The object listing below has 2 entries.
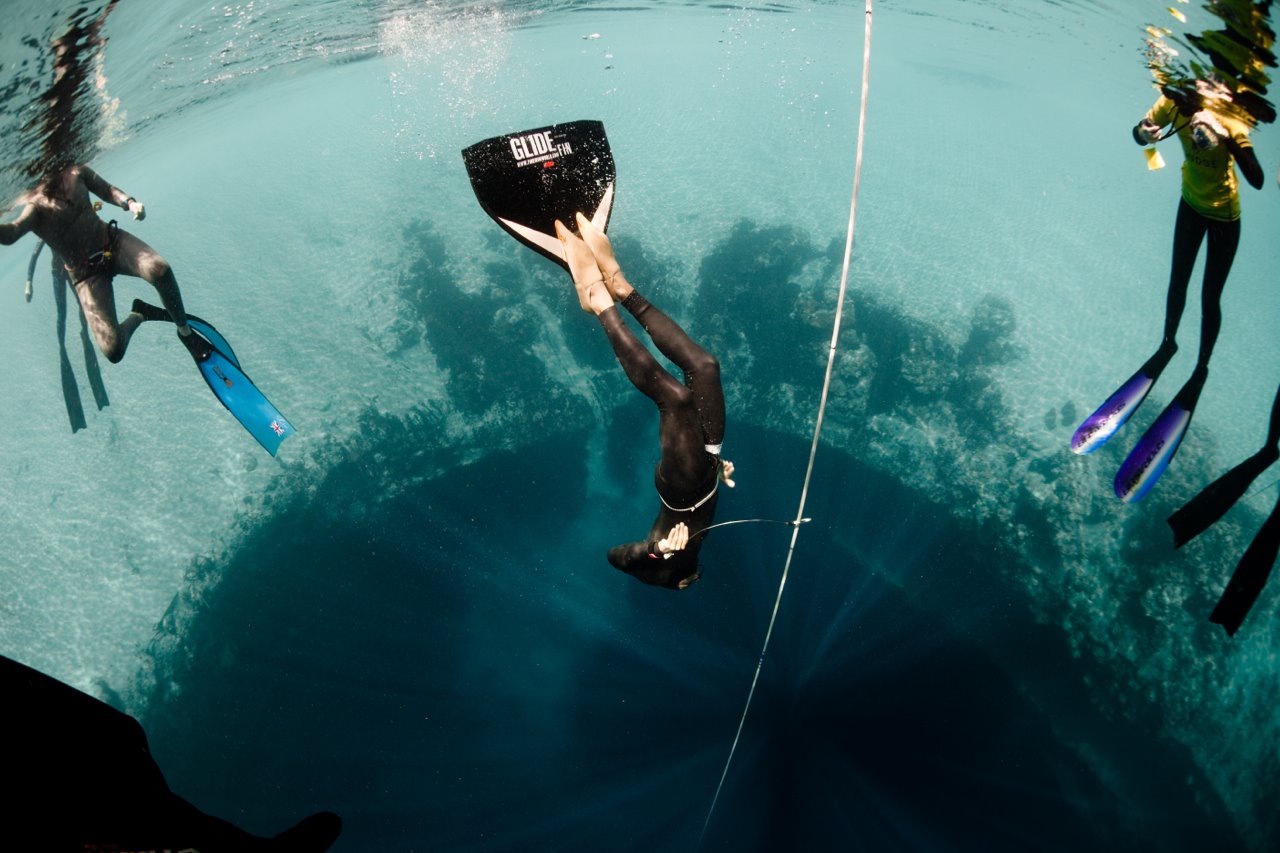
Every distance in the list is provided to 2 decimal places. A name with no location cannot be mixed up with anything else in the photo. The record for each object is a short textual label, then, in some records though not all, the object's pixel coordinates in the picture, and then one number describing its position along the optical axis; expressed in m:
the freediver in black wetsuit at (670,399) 4.62
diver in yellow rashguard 4.95
